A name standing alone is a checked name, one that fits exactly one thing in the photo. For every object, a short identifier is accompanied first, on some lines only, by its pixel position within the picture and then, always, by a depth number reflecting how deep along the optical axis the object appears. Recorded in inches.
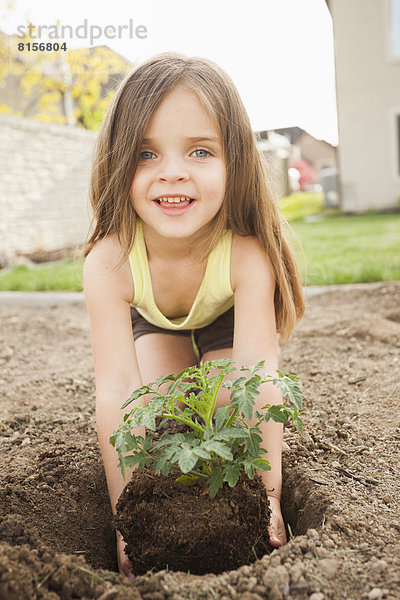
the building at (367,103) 466.3
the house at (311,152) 1436.3
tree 534.6
